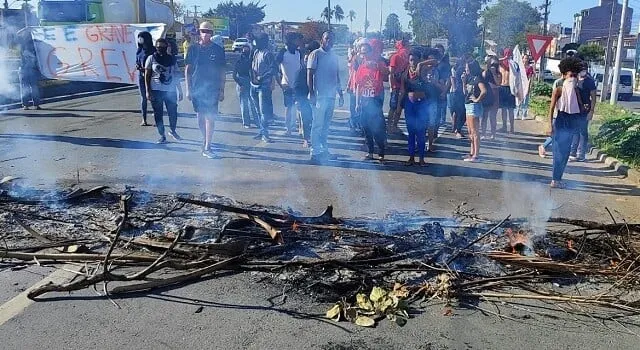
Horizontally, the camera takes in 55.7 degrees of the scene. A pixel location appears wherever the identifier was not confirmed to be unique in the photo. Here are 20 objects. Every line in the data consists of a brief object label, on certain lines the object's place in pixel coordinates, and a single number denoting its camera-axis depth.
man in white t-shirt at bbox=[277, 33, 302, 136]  9.73
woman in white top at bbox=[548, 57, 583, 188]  7.18
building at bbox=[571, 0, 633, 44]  53.94
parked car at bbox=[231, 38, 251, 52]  10.65
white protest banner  12.42
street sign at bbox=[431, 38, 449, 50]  9.23
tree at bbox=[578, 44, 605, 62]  38.18
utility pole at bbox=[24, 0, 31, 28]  15.14
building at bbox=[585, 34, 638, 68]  47.36
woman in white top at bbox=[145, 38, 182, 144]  9.07
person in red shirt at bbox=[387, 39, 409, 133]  9.64
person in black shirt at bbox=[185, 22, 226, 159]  8.38
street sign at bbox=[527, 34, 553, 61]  14.37
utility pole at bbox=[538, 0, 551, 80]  29.81
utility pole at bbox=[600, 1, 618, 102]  20.94
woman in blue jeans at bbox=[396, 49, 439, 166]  8.09
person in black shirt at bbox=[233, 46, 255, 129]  10.42
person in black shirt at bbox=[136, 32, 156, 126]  9.63
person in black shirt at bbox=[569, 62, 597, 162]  7.32
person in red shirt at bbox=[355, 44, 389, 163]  8.27
